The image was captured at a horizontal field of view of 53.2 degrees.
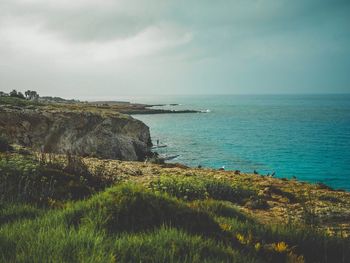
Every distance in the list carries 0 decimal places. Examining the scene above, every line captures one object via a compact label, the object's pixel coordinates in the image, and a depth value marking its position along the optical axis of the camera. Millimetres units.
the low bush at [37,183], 8188
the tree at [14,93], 77125
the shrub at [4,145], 16536
